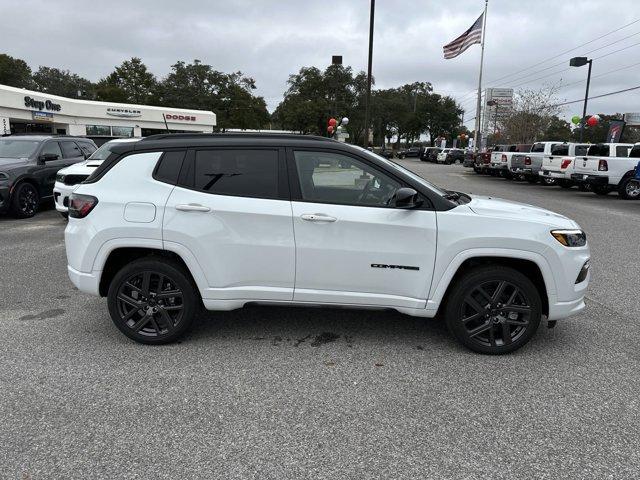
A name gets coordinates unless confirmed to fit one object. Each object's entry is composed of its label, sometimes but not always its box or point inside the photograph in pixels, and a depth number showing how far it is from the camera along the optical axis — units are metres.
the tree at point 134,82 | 74.00
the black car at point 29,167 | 9.95
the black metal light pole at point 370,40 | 17.89
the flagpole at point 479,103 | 42.28
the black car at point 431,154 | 53.16
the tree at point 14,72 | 76.06
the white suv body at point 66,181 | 9.15
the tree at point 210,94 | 72.00
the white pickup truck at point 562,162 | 18.69
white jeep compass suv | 3.76
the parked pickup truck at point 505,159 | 24.81
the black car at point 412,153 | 62.93
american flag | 27.58
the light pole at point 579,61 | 30.53
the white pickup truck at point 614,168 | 16.20
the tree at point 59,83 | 93.38
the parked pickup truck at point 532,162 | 22.23
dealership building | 34.56
